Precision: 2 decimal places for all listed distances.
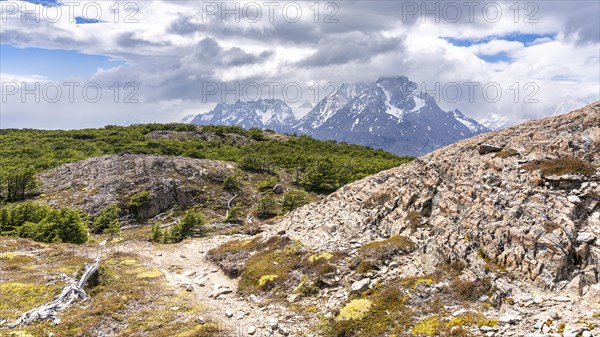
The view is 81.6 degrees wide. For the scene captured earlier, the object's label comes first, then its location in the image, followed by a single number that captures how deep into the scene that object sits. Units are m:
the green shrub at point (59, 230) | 46.59
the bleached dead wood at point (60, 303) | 22.11
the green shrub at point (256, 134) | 176.88
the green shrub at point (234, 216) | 62.59
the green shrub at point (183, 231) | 49.10
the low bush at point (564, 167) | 22.20
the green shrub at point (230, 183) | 80.08
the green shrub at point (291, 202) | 61.69
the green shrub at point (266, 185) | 83.19
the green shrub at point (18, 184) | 71.31
